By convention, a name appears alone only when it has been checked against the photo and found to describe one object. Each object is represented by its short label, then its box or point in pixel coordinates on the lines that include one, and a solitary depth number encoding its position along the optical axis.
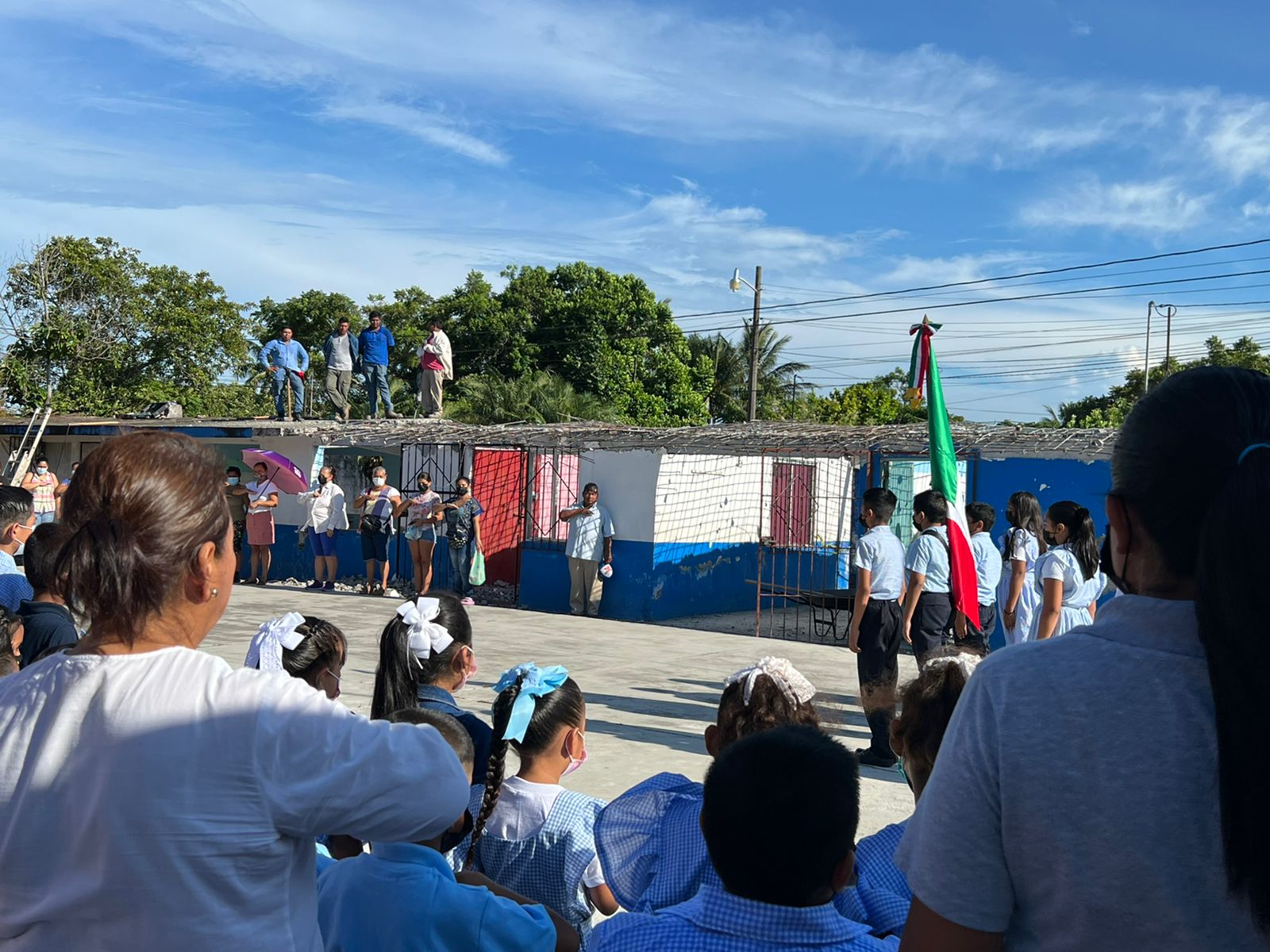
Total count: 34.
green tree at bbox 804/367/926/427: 30.80
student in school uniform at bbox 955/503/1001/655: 7.01
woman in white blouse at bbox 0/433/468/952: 1.42
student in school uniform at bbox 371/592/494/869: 3.66
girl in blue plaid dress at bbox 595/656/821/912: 2.26
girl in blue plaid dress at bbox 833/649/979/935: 2.12
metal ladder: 21.12
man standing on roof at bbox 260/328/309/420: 18.80
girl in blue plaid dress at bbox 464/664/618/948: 2.81
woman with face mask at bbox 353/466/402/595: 15.89
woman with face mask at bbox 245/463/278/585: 17.23
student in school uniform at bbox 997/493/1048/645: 6.68
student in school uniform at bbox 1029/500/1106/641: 5.89
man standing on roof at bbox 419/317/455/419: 19.75
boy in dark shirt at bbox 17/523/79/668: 4.04
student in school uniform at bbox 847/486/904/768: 6.65
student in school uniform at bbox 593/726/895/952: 1.68
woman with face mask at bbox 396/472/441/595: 15.46
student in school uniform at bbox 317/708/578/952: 2.01
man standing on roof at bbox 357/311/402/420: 19.48
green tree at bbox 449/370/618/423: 26.31
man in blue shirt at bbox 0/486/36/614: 4.71
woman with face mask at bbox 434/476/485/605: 15.40
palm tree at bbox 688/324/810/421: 35.81
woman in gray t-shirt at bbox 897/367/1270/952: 1.21
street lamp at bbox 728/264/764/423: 29.05
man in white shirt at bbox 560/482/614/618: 14.48
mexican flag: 6.02
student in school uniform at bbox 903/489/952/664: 6.68
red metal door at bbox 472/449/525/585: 17.94
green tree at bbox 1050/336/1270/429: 29.54
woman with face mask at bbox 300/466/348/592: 17.02
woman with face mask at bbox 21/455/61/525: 17.26
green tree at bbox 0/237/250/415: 25.78
